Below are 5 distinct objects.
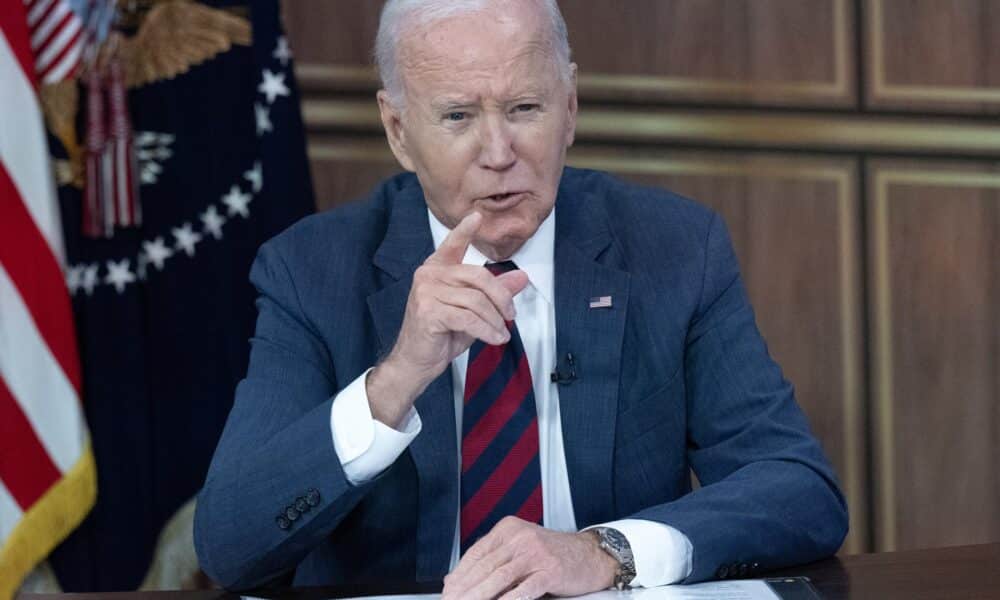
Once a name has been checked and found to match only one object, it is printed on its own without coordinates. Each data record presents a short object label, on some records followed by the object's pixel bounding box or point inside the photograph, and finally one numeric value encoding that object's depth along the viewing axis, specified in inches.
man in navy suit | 166.2
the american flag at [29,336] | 264.1
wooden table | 148.9
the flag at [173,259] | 280.8
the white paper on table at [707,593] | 147.3
